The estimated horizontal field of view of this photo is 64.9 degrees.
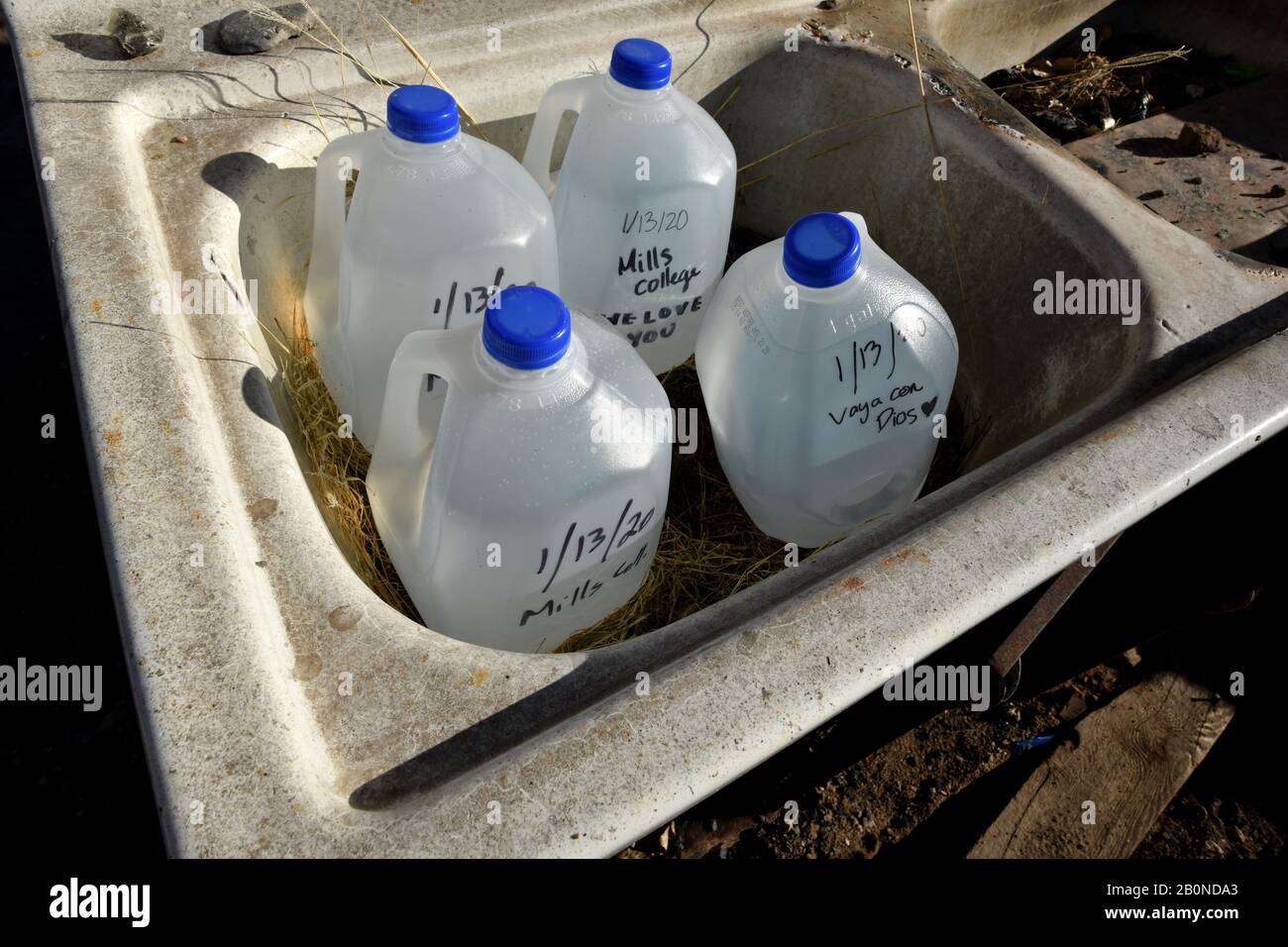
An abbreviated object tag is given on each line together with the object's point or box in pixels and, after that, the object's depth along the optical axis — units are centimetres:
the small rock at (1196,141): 166
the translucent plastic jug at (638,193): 108
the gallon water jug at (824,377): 98
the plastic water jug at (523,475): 83
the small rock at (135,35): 113
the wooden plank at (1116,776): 124
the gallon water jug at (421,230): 96
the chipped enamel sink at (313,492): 67
